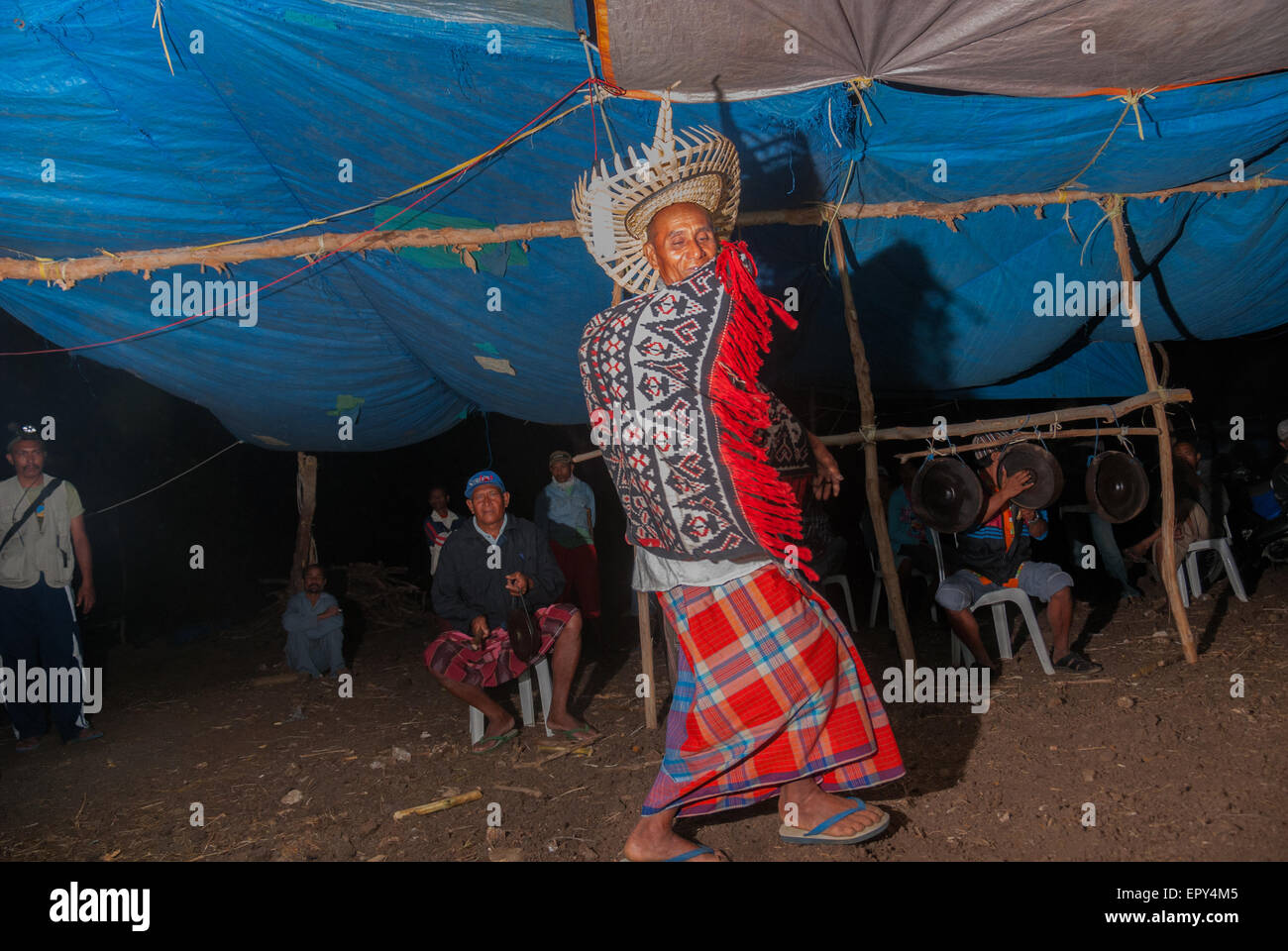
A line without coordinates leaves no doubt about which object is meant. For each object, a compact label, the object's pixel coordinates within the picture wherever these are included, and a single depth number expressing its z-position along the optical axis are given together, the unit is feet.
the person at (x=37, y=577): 17.37
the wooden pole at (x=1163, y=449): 15.87
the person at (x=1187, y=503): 22.08
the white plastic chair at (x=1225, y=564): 21.79
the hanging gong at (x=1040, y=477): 16.99
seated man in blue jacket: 15.51
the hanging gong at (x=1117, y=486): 17.71
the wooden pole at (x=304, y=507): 28.12
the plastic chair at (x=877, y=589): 23.39
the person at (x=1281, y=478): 22.90
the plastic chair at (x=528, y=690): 16.42
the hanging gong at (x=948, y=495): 16.63
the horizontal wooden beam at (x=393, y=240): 14.80
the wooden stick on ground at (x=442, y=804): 12.69
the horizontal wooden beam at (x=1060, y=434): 16.29
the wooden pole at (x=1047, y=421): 16.16
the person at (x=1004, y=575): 16.22
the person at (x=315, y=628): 23.15
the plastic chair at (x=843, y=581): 22.58
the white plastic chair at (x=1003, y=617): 16.05
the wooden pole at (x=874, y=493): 16.02
